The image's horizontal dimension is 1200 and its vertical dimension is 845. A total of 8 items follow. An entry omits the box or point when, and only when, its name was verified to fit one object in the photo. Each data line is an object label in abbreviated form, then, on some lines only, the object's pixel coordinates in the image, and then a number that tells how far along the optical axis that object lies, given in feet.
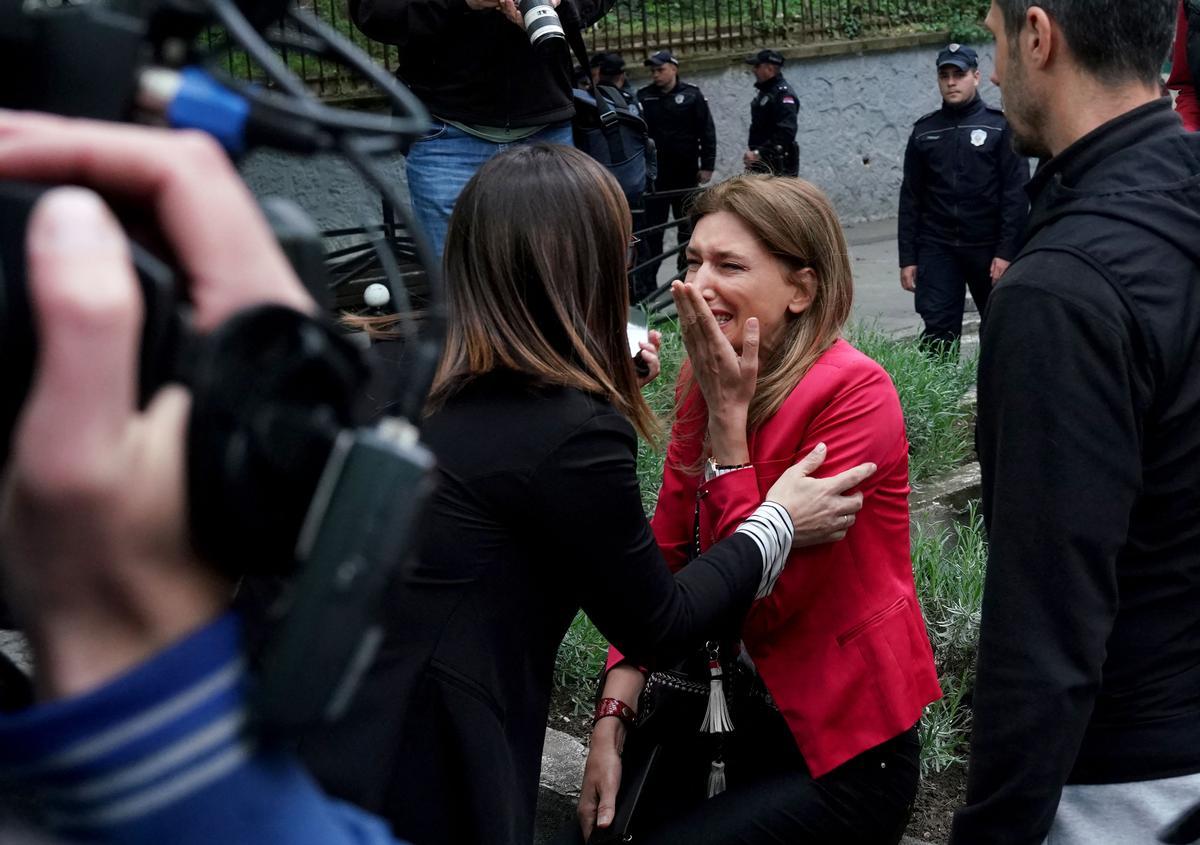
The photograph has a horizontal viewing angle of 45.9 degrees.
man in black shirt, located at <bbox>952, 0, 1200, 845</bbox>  6.19
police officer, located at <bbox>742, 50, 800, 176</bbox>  39.68
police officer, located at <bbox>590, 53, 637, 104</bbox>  35.50
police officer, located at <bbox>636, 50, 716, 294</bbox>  39.04
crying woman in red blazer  8.67
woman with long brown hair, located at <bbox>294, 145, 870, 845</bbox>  6.90
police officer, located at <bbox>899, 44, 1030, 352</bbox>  25.85
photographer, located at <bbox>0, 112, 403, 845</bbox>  2.34
